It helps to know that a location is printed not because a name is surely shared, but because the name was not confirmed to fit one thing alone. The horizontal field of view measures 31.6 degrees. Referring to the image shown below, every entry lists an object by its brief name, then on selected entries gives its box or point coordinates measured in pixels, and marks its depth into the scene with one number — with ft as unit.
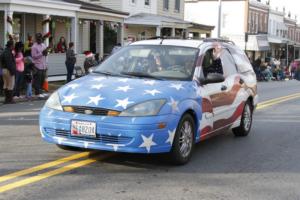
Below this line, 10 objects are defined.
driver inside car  26.15
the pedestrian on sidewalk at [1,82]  50.80
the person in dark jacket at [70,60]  65.10
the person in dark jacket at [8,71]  47.37
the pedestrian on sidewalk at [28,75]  52.49
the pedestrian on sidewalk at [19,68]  49.90
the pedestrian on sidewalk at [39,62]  53.47
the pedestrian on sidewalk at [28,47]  56.44
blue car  20.81
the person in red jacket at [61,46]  77.66
